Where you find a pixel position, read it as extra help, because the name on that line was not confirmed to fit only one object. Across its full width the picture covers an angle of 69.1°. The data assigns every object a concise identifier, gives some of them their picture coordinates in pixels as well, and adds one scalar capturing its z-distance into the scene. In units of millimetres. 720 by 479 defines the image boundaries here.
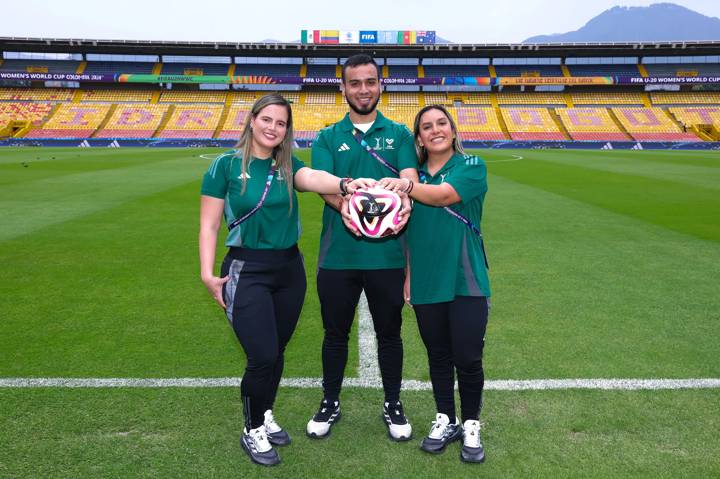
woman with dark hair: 3021
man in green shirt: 3176
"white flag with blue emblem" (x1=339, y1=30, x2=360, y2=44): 57062
